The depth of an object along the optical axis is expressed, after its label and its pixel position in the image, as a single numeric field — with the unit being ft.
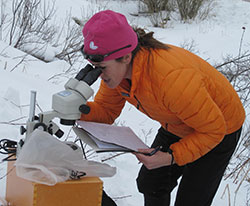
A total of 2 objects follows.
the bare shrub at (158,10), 33.94
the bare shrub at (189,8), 34.04
